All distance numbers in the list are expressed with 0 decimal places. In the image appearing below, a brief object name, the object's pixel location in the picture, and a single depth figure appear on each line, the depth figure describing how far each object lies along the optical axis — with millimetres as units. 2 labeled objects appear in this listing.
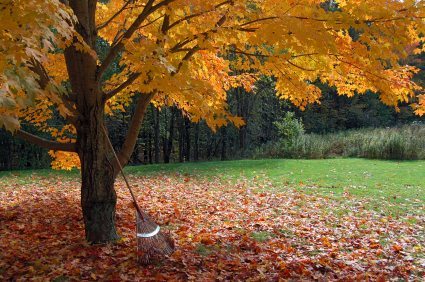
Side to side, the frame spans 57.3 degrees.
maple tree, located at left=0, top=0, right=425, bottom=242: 3240
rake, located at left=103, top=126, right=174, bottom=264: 4550
